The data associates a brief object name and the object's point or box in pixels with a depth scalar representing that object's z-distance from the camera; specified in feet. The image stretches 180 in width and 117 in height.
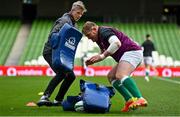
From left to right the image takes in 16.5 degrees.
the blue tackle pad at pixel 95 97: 36.65
